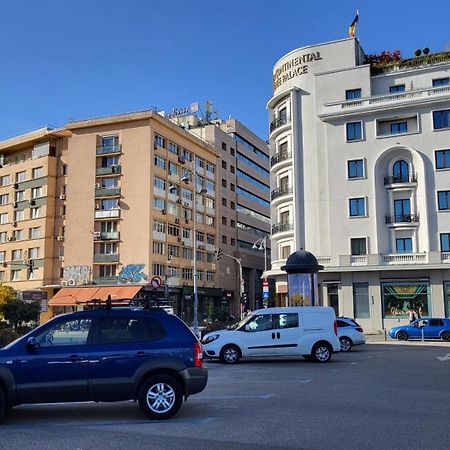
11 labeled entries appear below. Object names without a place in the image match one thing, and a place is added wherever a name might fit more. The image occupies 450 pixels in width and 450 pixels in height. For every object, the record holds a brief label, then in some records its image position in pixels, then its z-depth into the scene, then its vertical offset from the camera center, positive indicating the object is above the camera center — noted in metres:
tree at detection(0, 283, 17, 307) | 40.72 +1.74
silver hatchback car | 24.06 -0.81
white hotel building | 40.72 +10.18
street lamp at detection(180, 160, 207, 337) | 63.63 +14.54
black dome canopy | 31.34 +3.03
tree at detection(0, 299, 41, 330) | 43.03 +0.45
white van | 18.25 -0.64
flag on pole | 50.25 +25.43
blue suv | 8.18 -0.65
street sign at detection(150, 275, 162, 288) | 25.48 +1.58
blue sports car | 29.84 -0.78
